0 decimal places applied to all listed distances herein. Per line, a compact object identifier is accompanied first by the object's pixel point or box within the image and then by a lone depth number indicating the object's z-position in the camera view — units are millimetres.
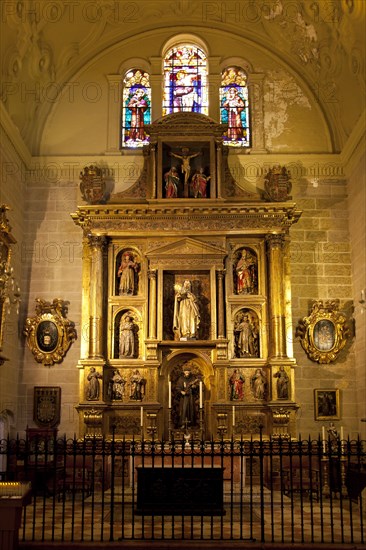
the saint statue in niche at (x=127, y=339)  17031
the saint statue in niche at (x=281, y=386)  16359
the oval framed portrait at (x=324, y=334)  17453
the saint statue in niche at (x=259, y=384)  16719
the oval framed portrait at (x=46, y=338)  17453
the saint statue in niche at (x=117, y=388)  16859
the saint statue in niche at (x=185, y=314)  16750
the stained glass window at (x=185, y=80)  19484
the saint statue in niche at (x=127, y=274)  17344
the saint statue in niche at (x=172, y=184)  17703
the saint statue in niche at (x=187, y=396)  16578
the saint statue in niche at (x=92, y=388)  16359
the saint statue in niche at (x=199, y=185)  17688
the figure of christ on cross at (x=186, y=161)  17875
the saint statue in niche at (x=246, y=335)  17031
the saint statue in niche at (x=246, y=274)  17359
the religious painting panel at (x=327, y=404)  17203
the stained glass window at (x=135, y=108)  19241
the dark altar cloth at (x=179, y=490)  10516
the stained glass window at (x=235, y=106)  19156
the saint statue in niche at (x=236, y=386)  16781
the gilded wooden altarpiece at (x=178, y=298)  16562
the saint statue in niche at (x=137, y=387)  16719
